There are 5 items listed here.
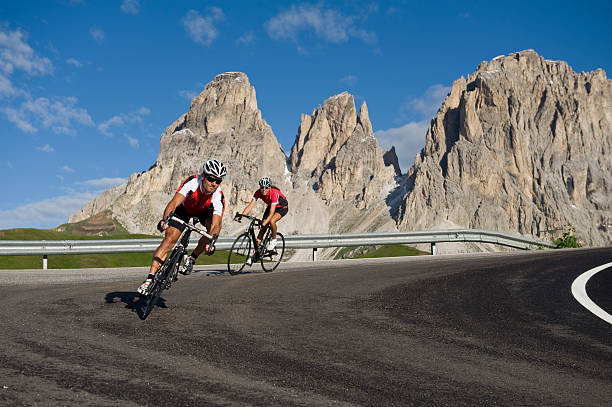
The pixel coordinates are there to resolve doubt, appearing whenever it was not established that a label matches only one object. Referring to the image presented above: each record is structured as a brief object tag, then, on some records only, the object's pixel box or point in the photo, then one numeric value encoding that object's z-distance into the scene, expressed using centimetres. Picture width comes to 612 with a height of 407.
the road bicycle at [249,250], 1279
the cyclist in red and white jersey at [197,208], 684
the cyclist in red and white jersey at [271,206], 1269
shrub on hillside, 2375
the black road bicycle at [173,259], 658
